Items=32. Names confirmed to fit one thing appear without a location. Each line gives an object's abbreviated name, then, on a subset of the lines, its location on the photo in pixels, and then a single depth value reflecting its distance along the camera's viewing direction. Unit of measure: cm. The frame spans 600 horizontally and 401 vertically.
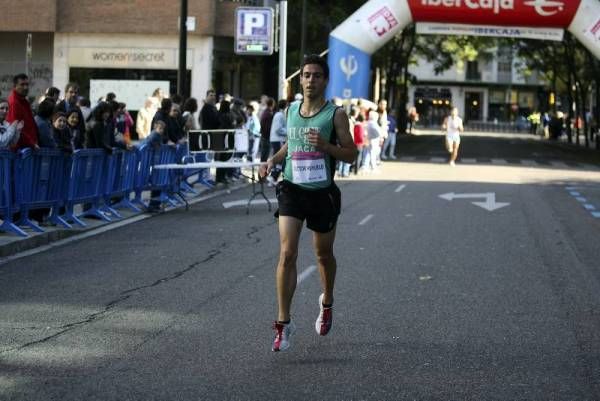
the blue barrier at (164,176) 1833
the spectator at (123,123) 2203
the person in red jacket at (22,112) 1390
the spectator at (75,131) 1588
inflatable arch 3262
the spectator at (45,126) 1433
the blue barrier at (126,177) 1688
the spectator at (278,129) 2528
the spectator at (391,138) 3916
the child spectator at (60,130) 1476
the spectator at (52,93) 1666
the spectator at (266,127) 2616
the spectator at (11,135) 1334
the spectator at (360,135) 2886
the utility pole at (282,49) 3241
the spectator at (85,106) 1841
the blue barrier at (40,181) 1332
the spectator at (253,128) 2880
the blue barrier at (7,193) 1285
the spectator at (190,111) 2198
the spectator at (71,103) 1622
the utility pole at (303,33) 3806
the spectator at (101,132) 1611
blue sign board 3316
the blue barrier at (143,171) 1772
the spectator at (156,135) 1827
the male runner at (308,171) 734
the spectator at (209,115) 2323
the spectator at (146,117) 2247
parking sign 3045
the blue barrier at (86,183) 1490
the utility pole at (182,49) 2498
